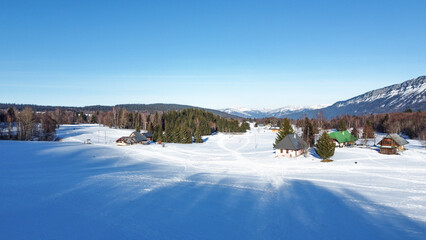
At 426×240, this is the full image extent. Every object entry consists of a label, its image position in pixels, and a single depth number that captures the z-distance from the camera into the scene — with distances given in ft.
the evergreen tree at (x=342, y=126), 277.54
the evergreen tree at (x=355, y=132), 250.12
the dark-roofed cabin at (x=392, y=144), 156.25
